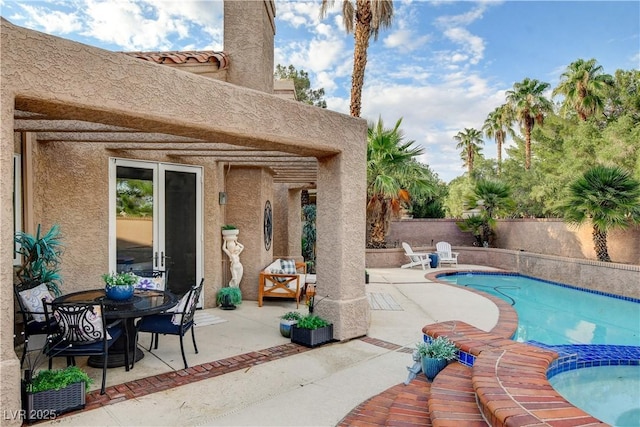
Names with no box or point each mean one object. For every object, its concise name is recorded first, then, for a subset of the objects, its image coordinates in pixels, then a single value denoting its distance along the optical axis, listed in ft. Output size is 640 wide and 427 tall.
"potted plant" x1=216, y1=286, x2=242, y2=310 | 28.17
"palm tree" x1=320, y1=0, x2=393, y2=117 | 54.49
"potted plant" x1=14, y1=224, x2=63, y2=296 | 18.43
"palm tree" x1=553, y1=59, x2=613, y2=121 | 67.21
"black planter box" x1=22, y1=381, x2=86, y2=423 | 12.34
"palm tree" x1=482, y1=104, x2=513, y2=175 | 104.78
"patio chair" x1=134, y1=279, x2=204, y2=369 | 17.42
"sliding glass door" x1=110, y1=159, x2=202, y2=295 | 24.03
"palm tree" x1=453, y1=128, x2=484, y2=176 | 121.80
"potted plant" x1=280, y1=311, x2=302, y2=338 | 21.24
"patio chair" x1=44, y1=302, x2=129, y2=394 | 14.48
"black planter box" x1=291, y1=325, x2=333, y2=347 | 19.86
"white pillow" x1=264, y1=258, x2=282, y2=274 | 30.60
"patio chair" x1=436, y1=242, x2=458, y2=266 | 56.39
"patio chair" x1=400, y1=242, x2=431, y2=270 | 53.83
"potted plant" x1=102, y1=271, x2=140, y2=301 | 17.38
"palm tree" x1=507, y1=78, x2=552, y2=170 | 88.48
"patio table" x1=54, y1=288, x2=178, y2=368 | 15.88
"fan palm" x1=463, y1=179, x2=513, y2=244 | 60.29
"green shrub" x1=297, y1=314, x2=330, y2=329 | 20.17
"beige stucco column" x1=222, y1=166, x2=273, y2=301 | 31.50
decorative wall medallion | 33.30
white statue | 29.63
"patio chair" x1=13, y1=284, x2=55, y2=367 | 16.62
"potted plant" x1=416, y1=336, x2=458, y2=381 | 14.82
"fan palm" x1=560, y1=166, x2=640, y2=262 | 40.01
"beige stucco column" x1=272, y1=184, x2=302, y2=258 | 43.62
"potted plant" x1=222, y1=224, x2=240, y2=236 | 29.32
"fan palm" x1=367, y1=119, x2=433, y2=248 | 48.49
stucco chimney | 29.45
